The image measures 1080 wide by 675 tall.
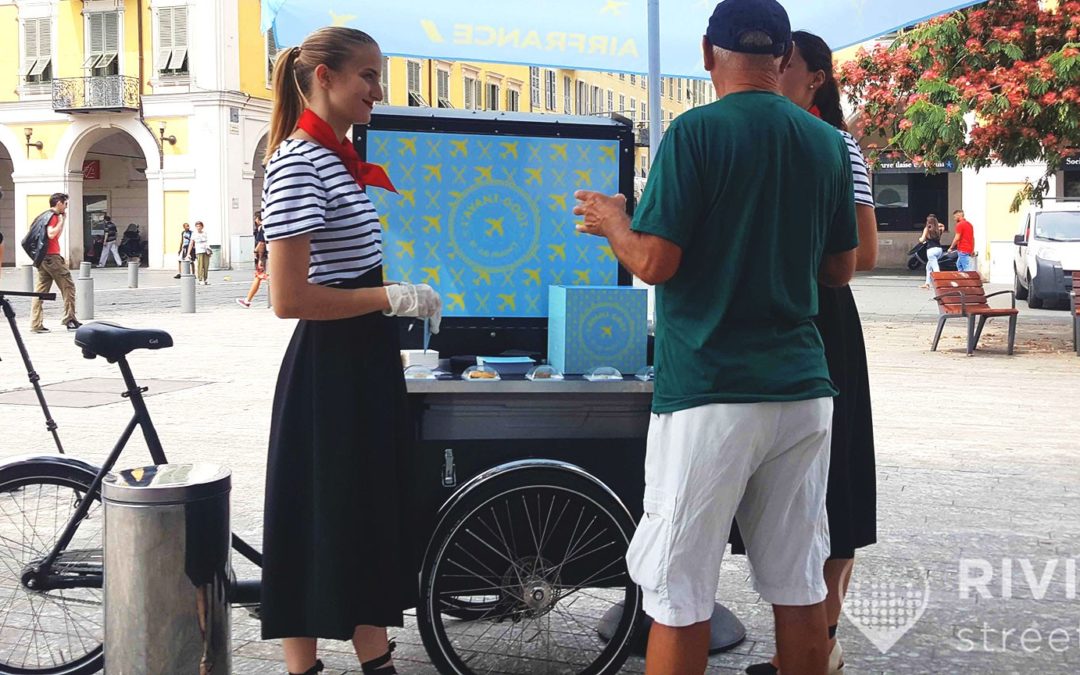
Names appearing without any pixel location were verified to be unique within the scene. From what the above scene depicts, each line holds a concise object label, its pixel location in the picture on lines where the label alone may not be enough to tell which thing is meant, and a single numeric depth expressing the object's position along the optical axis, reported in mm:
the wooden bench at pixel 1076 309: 13555
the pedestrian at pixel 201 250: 31734
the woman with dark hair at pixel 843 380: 3523
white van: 20312
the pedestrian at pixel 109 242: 42531
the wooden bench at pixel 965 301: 13688
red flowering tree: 12750
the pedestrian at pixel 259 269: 21891
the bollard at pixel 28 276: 20219
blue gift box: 3719
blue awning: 4715
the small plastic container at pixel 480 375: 3574
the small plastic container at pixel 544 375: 3586
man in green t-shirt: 2662
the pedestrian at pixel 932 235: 25297
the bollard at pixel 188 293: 20312
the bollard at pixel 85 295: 18031
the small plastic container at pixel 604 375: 3588
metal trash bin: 3070
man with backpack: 16266
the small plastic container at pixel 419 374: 3561
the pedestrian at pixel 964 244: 22266
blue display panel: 4230
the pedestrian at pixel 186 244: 32188
